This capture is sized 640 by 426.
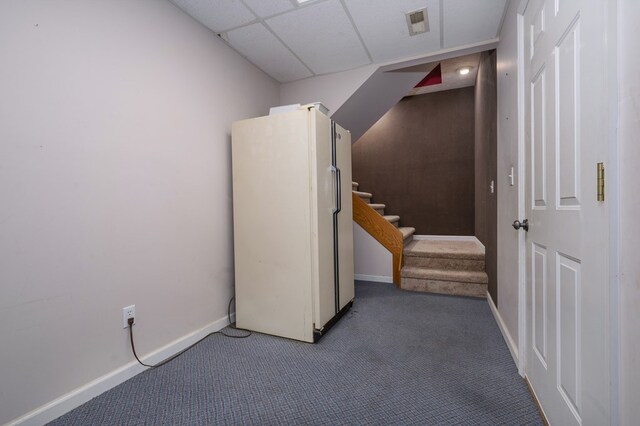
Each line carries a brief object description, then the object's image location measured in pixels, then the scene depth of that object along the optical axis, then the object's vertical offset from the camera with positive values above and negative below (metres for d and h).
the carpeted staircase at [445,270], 2.88 -0.74
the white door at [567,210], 0.81 -0.04
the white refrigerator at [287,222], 2.01 -0.12
